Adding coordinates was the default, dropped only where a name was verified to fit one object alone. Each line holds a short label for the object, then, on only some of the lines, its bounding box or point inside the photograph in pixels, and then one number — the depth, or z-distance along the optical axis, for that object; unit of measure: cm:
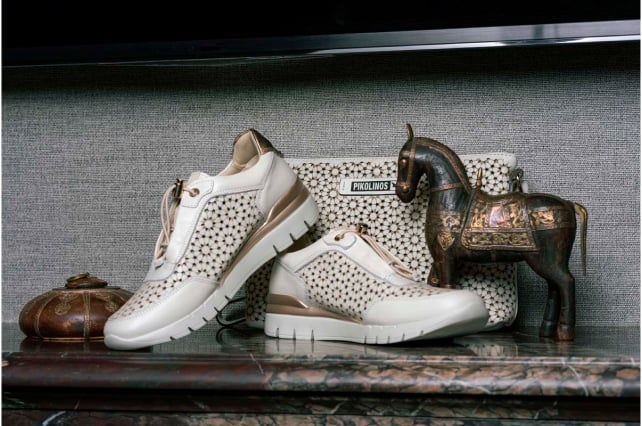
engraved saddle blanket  171
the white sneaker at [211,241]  169
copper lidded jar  176
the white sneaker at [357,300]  165
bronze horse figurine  171
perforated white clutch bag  183
